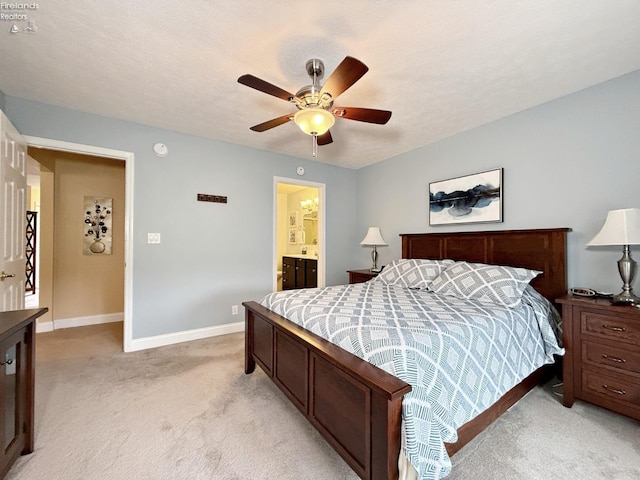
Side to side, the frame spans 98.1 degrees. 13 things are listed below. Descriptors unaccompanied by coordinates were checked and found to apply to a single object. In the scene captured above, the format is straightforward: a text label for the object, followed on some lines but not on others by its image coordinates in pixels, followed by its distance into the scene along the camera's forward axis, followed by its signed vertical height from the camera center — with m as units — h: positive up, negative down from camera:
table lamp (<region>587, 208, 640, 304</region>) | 1.90 +0.03
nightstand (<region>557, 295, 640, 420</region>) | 1.80 -0.78
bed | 1.16 -0.76
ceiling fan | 1.62 +0.95
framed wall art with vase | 4.10 +0.19
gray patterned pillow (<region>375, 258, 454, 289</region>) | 2.85 -0.35
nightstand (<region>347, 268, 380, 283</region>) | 3.85 -0.51
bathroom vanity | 5.20 -0.68
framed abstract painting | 2.96 +0.47
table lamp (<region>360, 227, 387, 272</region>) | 4.07 -0.01
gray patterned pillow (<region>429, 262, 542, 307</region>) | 2.20 -0.36
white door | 2.08 +0.20
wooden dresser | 1.31 -0.75
